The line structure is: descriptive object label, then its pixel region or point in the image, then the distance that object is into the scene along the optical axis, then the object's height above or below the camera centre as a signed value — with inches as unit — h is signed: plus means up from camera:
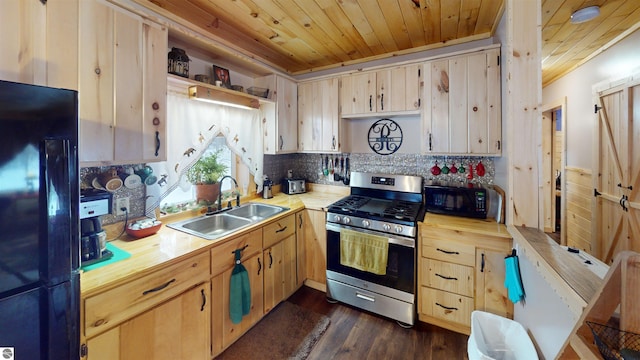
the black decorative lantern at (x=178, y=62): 69.2 +33.1
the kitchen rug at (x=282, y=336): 69.2 -49.2
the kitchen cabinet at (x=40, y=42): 40.3 +23.9
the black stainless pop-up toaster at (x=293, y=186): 118.5 -4.4
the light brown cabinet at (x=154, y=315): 43.3 -28.0
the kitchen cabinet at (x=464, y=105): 78.9 +23.8
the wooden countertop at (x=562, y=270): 30.6 -14.0
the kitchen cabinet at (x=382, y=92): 90.3 +33.2
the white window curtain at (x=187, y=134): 73.1 +14.9
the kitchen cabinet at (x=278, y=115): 103.9 +27.1
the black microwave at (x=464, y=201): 79.8 -8.6
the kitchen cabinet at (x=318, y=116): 106.3 +27.2
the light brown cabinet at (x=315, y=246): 96.7 -28.1
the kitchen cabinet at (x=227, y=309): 64.8 -37.2
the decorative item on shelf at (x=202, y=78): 76.9 +31.5
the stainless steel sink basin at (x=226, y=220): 74.0 -14.7
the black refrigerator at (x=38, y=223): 26.9 -5.2
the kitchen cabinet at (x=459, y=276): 70.6 -30.7
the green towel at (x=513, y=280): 60.0 -26.2
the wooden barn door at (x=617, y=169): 66.4 +1.7
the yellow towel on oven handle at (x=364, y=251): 81.6 -25.7
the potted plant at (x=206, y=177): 86.1 +0.2
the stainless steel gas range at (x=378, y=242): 79.4 -24.7
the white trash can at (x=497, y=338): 56.9 -40.7
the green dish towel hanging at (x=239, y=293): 68.2 -32.8
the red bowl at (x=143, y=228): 63.6 -13.1
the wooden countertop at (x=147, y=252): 44.3 -17.1
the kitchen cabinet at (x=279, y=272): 82.6 -34.2
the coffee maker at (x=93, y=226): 49.3 -9.9
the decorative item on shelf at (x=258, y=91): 97.7 +34.9
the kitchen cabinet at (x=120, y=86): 48.8 +20.3
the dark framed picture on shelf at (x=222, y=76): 84.7 +35.6
